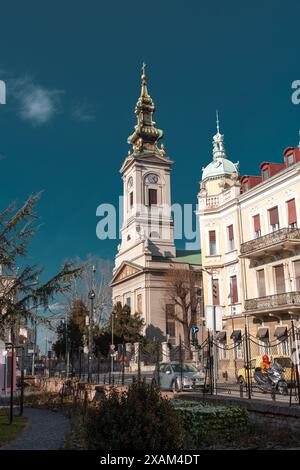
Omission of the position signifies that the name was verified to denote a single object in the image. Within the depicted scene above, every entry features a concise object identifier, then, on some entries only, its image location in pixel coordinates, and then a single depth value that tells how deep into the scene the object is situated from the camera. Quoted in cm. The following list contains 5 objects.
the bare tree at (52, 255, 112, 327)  6342
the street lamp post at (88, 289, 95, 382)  2830
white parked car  2233
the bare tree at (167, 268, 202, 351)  6128
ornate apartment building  3320
